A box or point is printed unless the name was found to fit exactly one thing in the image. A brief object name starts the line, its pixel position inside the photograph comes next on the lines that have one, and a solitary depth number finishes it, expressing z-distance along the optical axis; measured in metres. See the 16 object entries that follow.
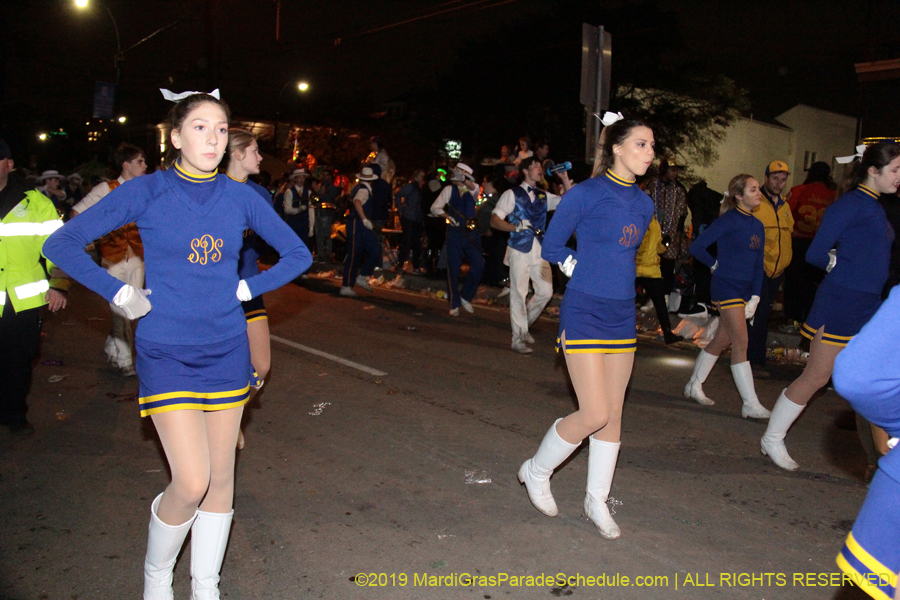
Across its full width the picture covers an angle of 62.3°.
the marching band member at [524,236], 7.94
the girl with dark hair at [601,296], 3.78
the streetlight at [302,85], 33.99
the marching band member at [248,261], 4.73
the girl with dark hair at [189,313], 2.81
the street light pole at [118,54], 29.06
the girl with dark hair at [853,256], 4.49
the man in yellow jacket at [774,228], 7.17
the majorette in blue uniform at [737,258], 5.95
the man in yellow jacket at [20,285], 4.89
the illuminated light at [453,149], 25.99
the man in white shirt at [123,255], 6.40
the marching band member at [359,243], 12.64
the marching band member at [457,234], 11.09
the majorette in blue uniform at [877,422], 1.63
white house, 44.38
